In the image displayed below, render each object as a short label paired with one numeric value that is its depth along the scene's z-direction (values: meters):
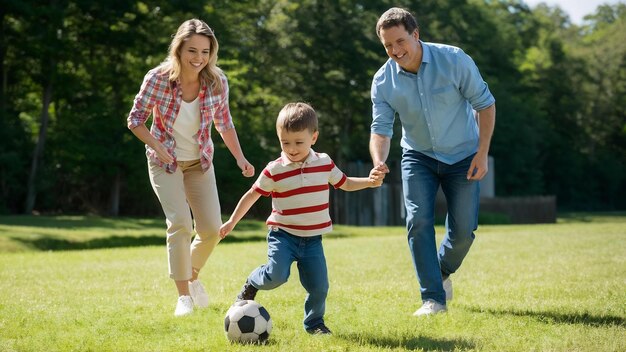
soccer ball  5.29
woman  6.57
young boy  5.64
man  6.55
